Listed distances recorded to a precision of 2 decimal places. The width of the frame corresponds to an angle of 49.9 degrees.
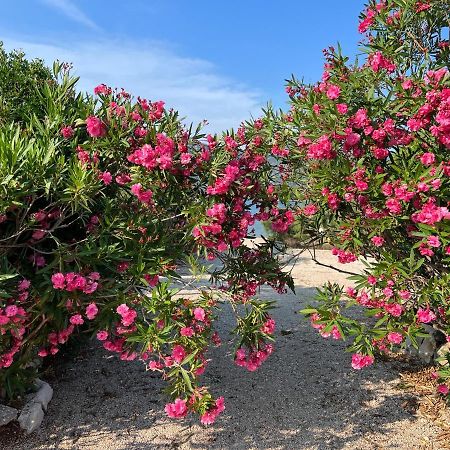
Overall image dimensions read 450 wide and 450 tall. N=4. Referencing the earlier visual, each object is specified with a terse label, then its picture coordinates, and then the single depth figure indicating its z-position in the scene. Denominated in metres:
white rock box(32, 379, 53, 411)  4.16
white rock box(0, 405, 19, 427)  3.82
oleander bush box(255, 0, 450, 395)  3.40
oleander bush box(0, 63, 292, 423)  3.28
